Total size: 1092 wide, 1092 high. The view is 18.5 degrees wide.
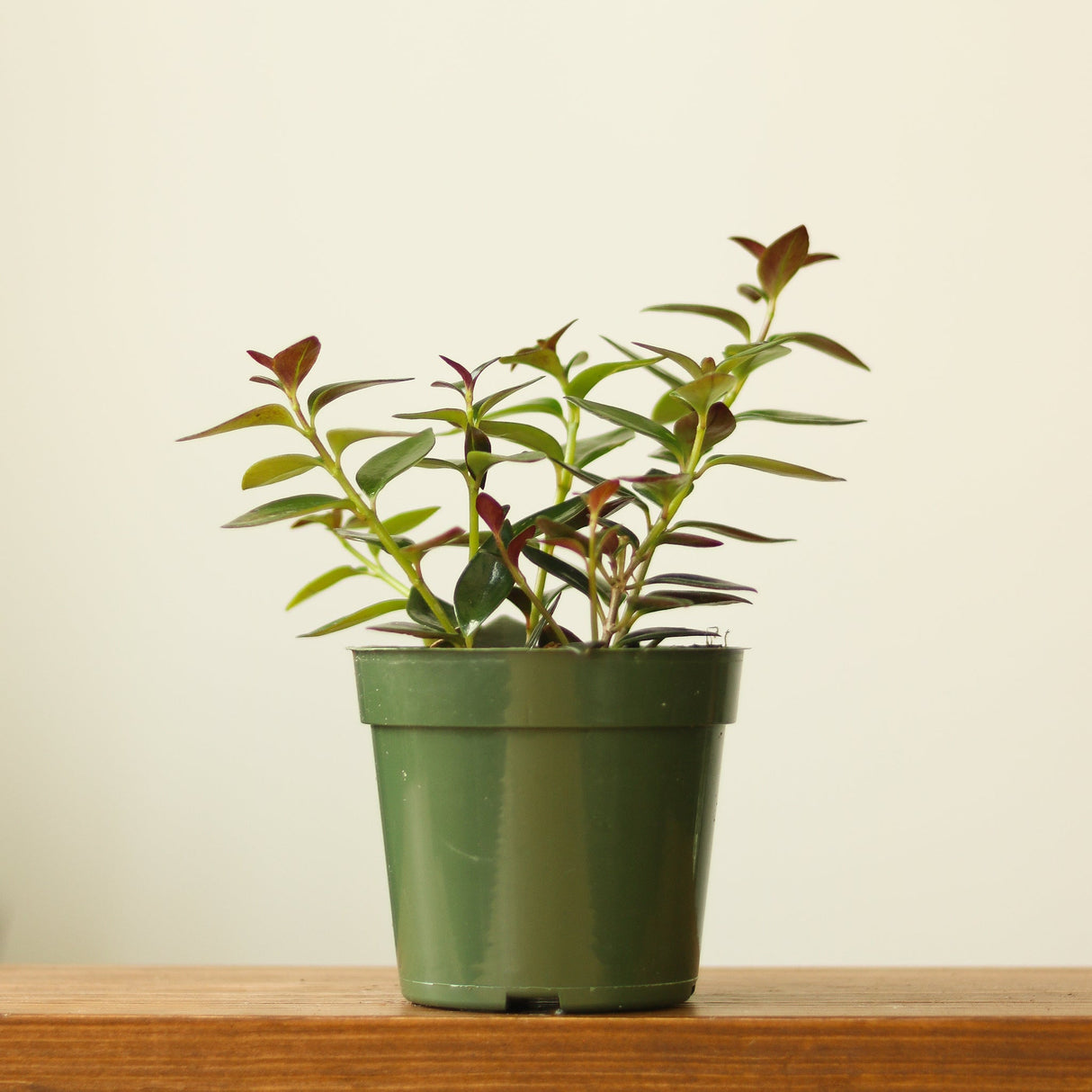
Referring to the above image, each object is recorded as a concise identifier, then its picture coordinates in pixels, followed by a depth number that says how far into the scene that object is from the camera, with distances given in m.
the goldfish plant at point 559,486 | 0.85
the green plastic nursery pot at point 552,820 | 0.84
